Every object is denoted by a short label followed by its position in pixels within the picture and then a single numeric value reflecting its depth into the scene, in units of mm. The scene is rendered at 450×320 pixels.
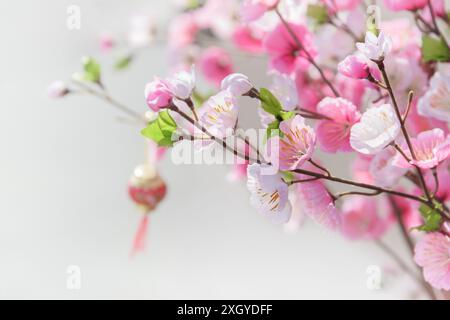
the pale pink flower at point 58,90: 1438
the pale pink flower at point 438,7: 1401
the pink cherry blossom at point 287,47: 1394
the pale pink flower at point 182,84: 1213
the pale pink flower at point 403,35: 1431
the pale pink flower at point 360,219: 1628
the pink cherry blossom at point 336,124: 1285
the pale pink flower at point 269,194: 1195
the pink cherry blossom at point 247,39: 1645
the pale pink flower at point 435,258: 1267
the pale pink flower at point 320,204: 1243
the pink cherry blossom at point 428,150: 1227
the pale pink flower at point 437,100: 1293
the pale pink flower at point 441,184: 1359
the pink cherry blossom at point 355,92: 1454
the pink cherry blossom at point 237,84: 1194
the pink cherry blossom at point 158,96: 1210
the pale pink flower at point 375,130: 1194
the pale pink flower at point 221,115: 1201
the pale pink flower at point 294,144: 1201
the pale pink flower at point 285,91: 1249
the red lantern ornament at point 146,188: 1548
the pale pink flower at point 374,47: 1186
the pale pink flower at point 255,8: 1355
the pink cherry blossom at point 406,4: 1333
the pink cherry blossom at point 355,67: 1205
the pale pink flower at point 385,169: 1282
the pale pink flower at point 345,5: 1476
